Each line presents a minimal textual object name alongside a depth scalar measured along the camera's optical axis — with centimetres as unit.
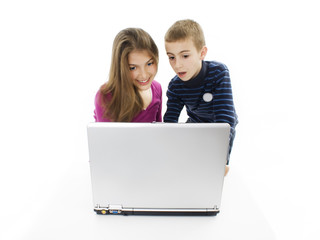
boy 93
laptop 75
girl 96
